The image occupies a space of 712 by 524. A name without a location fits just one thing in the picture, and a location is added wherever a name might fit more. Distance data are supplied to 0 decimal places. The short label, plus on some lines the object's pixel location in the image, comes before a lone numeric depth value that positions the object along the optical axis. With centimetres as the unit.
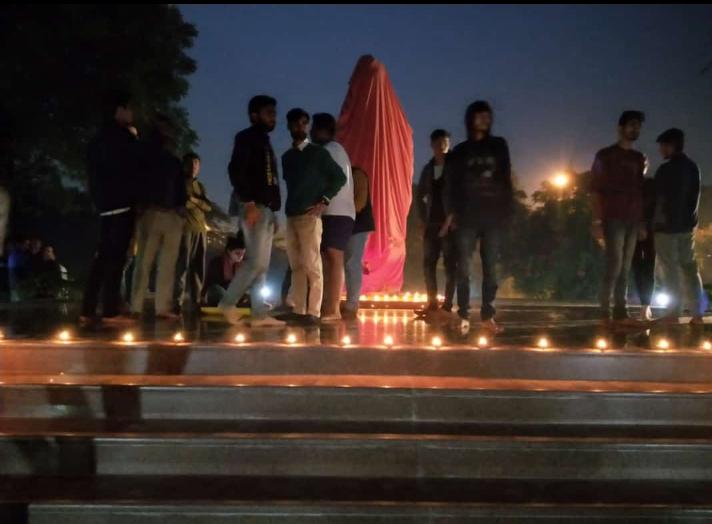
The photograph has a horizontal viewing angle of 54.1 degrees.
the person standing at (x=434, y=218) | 586
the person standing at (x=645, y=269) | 614
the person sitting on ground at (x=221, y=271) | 671
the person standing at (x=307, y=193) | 512
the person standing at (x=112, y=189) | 513
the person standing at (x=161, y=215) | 540
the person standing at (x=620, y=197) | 523
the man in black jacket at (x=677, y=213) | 557
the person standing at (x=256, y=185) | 486
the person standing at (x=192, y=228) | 623
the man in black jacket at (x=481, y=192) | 491
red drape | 943
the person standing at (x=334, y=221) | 539
